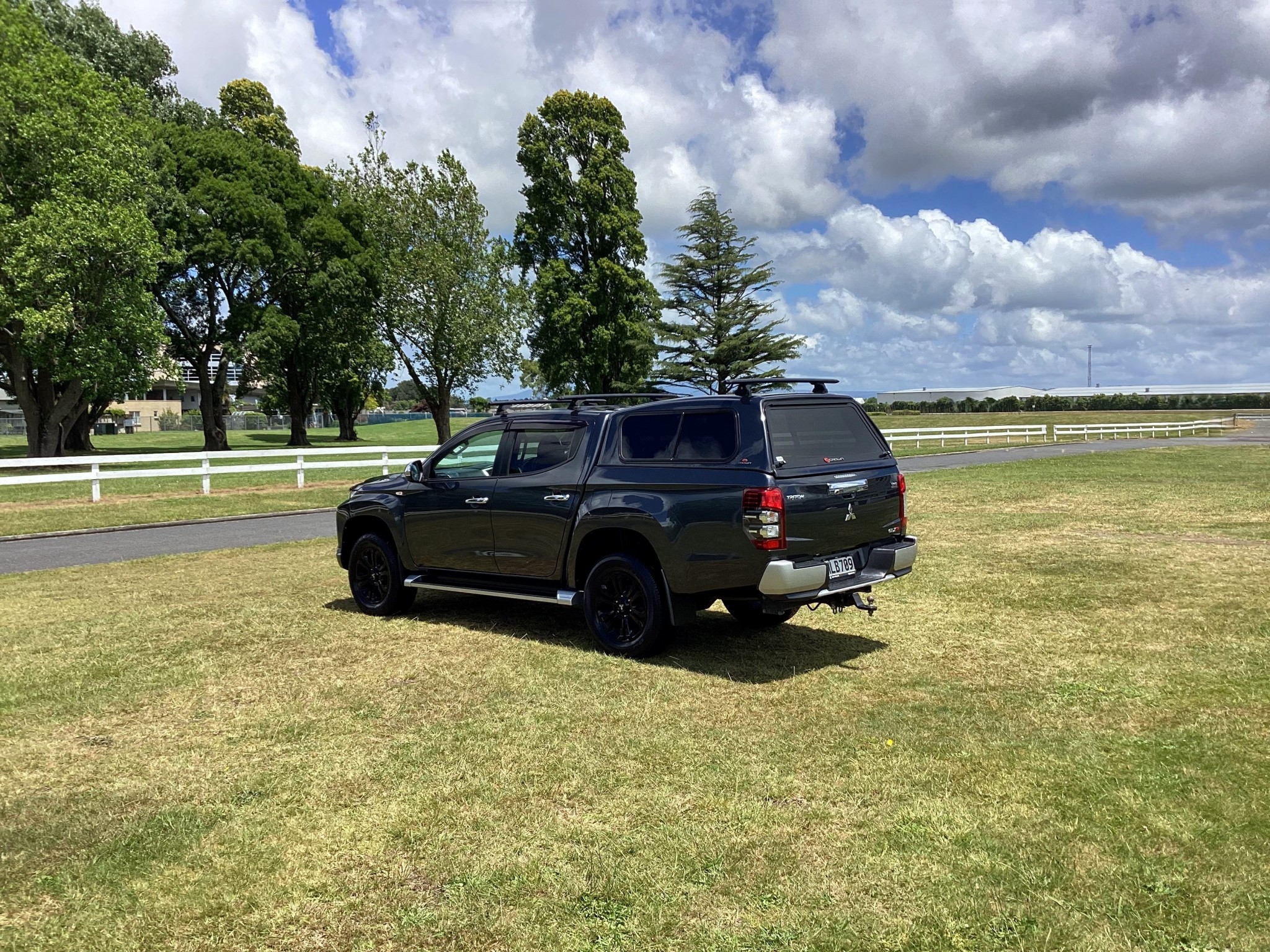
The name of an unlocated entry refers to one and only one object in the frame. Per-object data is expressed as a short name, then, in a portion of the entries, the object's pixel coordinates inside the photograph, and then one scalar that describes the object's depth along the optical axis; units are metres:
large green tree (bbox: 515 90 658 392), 43.09
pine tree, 55.97
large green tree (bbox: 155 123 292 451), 37.66
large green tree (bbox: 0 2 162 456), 25.62
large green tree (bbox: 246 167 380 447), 40.34
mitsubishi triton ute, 6.46
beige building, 90.31
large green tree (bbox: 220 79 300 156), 48.28
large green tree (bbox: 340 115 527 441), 40.75
